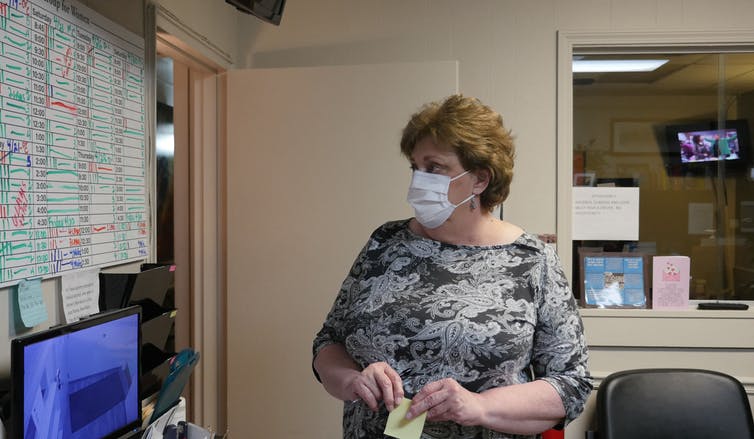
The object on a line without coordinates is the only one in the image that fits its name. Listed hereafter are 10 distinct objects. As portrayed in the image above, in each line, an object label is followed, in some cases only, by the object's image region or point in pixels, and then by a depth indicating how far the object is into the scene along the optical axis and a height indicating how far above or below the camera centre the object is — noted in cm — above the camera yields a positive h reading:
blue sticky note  140 -21
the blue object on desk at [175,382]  155 -43
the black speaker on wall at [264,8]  197 +69
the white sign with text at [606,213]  289 -1
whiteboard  137 +18
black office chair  232 -74
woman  134 -23
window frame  279 +74
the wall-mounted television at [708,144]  287 +31
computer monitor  110 -34
